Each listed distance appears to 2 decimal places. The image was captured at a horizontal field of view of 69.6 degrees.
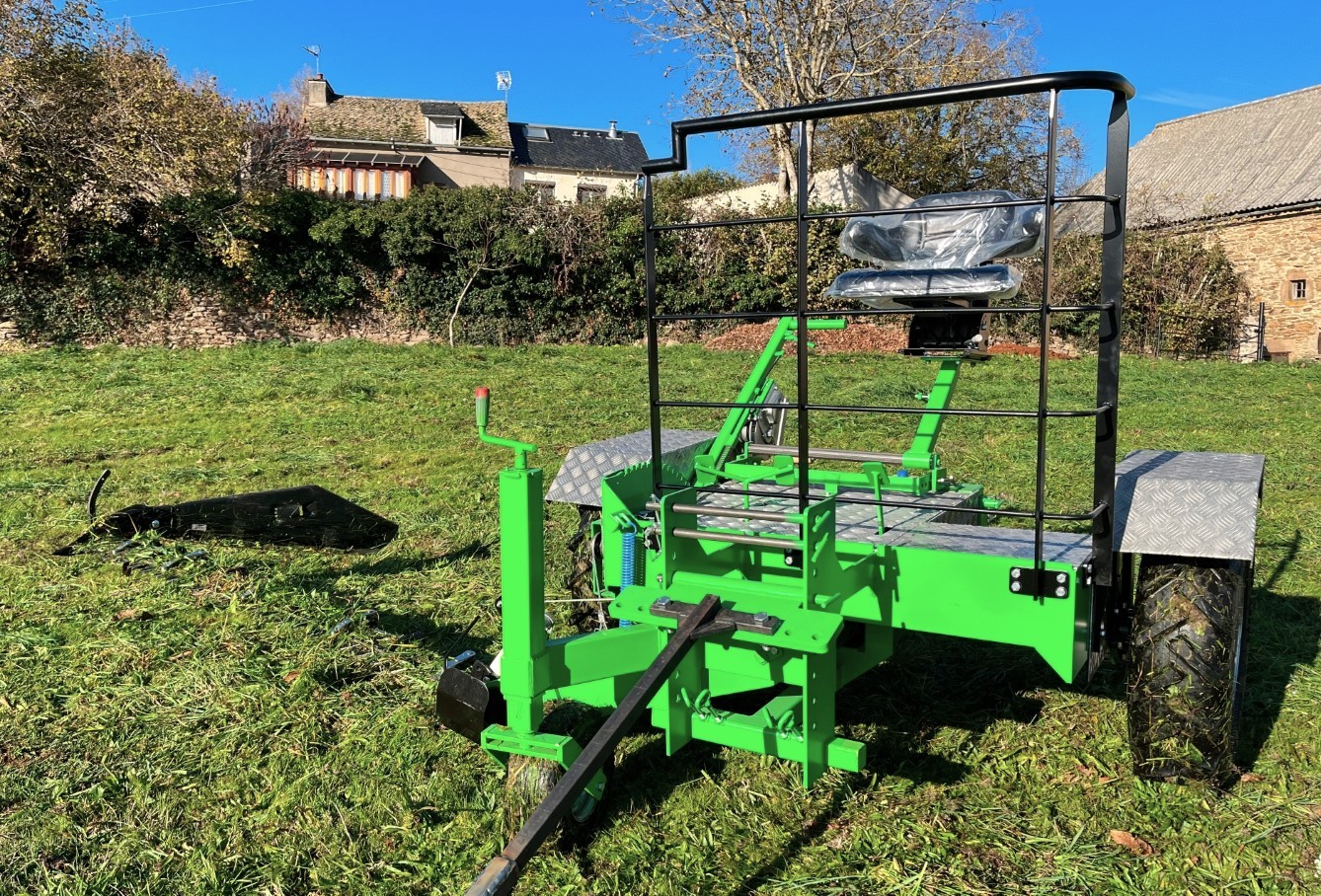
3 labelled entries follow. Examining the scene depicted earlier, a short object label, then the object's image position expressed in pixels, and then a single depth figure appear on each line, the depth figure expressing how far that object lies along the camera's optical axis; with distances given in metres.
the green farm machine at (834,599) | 2.72
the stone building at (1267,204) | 24.75
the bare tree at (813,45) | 22.86
